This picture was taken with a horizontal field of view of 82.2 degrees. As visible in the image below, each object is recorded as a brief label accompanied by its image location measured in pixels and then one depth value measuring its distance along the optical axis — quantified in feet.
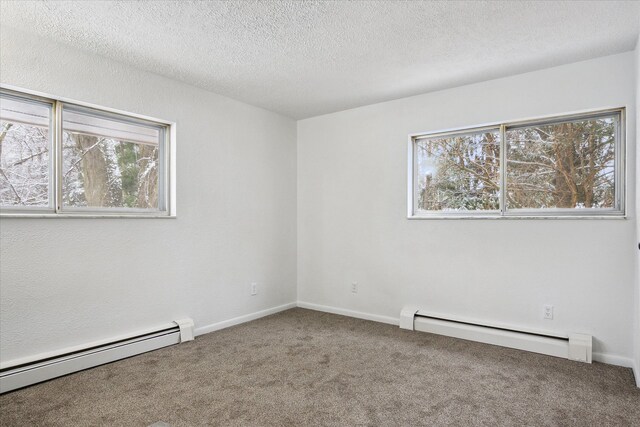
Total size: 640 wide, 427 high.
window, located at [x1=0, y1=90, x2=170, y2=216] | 8.23
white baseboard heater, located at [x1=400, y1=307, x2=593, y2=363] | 9.27
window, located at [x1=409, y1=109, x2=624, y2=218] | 9.60
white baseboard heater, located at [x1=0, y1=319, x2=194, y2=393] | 7.70
